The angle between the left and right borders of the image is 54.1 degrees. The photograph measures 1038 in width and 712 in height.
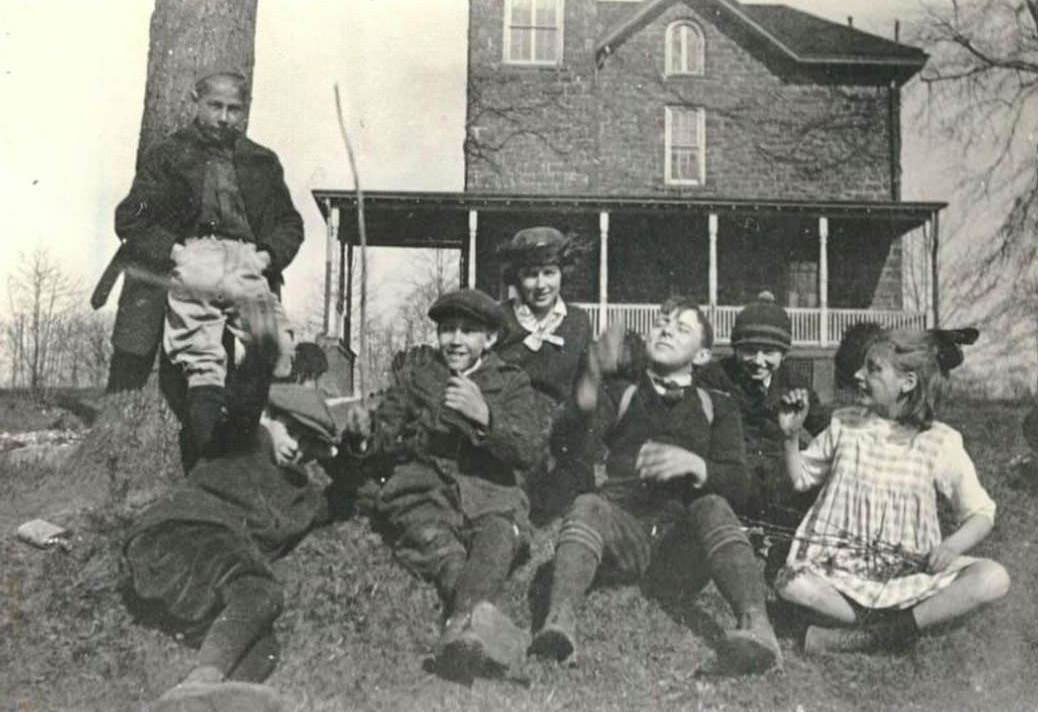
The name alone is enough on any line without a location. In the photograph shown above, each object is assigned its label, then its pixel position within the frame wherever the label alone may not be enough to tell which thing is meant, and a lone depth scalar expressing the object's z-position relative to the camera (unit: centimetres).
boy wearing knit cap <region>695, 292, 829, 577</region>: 420
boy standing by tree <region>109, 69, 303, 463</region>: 429
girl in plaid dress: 351
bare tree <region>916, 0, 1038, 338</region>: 763
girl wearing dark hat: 419
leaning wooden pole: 468
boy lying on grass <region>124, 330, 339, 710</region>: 316
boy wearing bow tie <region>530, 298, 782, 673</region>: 326
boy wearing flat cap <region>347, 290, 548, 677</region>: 356
